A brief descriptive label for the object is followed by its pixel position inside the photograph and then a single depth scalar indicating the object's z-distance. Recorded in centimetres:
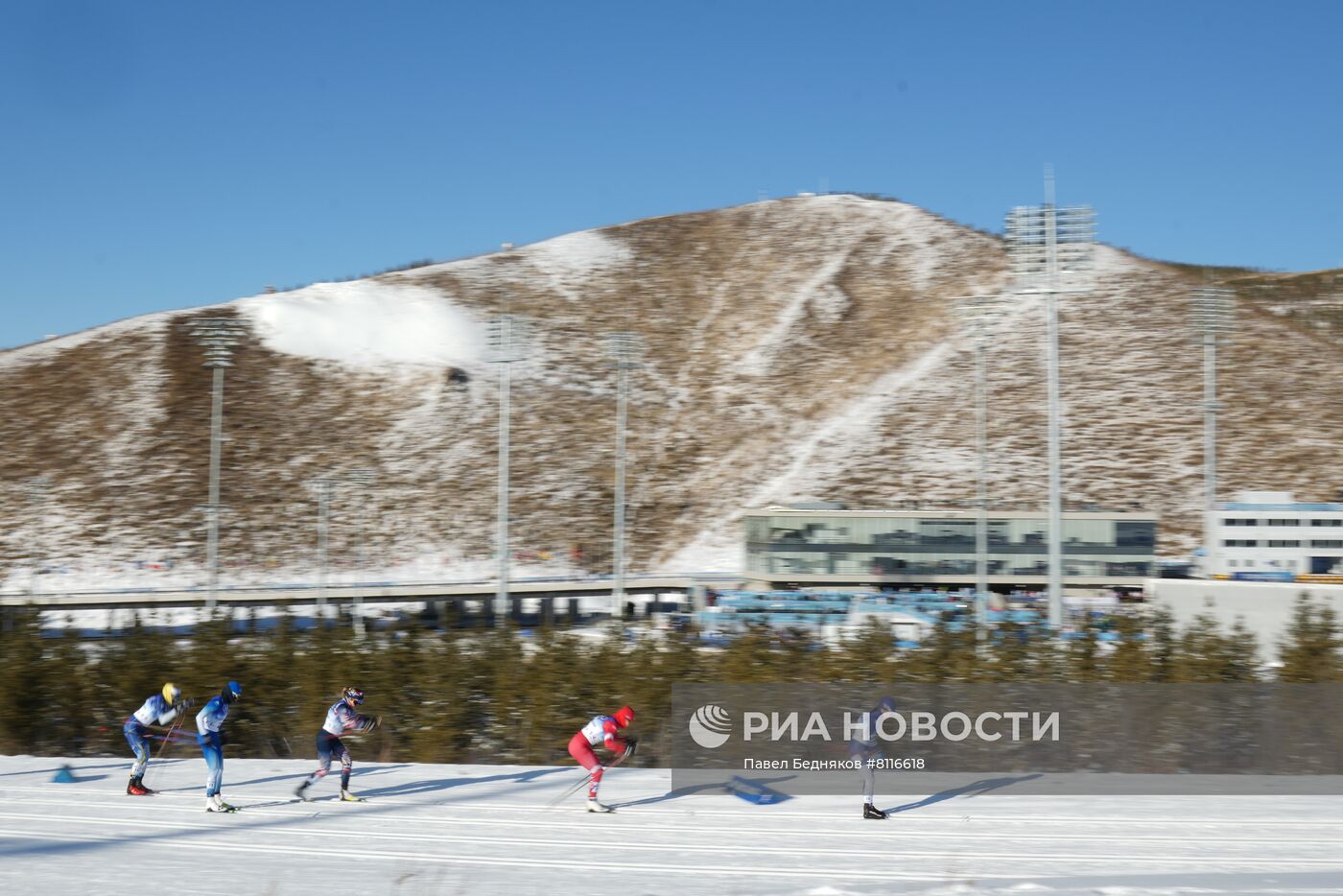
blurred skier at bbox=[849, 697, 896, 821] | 1555
